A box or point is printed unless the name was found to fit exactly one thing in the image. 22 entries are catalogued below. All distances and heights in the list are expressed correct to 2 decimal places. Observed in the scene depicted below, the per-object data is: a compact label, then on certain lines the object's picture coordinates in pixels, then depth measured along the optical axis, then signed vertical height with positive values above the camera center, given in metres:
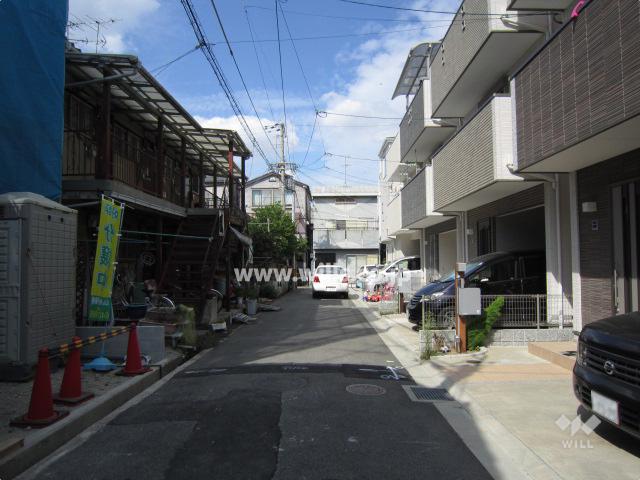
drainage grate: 6.05 -1.66
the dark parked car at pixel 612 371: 3.82 -0.91
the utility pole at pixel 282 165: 29.56 +6.17
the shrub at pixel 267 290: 21.97 -1.10
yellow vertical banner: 7.30 +0.02
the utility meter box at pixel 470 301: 8.40 -0.62
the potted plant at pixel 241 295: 17.11 -1.02
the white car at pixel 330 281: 23.00 -0.72
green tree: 25.53 +1.76
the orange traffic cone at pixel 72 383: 5.36 -1.28
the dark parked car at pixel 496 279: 10.32 -0.31
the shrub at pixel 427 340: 8.52 -1.34
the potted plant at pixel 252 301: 16.16 -1.16
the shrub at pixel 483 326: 8.79 -1.12
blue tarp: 7.46 +2.75
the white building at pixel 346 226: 46.88 +4.07
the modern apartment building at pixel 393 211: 23.39 +2.99
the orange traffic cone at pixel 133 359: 6.78 -1.30
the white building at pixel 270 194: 43.62 +6.52
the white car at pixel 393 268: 23.30 -0.13
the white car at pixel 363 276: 28.30 -0.63
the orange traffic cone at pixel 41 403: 4.57 -1.30
